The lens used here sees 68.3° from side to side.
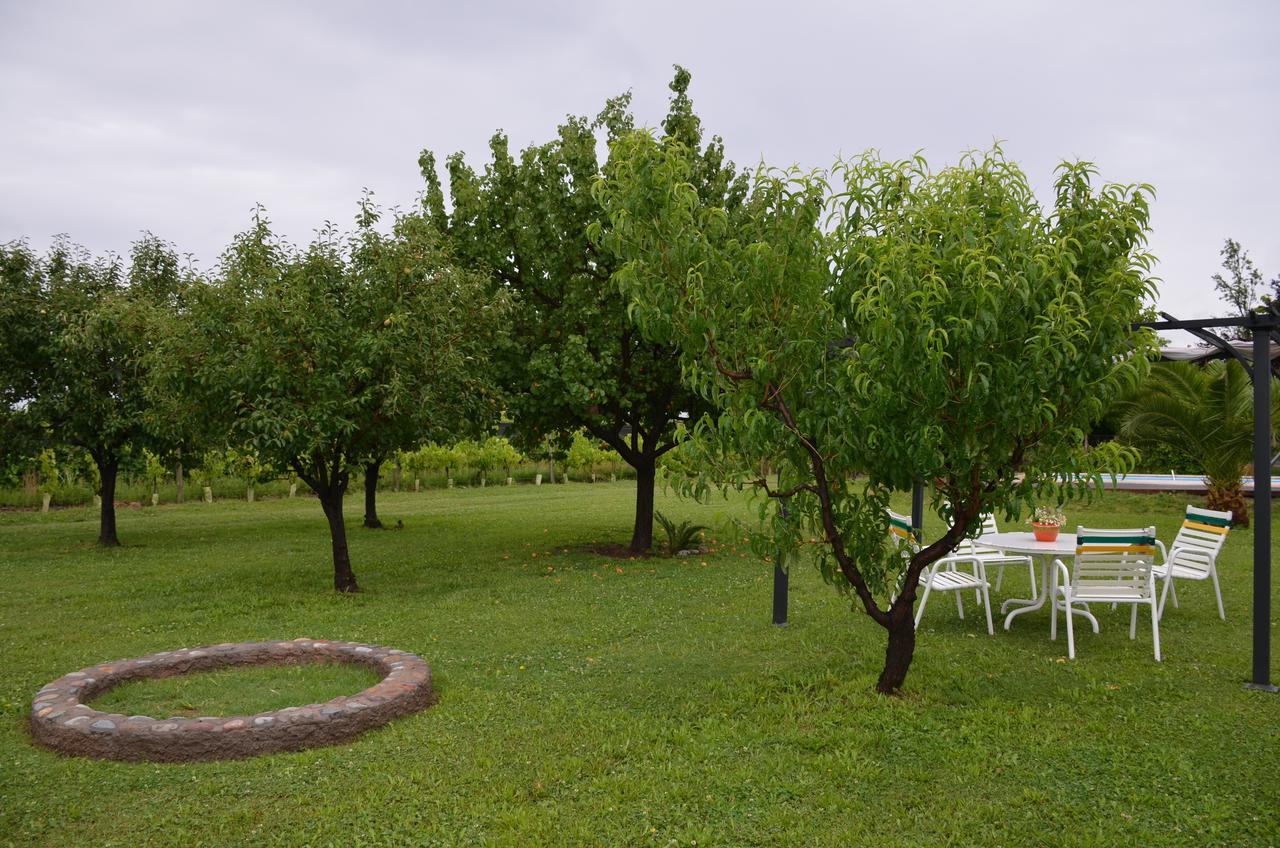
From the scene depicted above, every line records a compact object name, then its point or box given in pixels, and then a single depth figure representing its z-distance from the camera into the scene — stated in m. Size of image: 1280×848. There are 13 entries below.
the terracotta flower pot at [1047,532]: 8.78
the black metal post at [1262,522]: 6.36
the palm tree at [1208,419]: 16.41
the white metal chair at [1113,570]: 7.45
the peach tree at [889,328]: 5.05
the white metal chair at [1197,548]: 8.48
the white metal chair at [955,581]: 8.30
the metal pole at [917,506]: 9.28
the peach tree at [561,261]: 12.68
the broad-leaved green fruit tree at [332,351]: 9.71
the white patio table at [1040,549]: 8.19
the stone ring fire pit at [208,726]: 5.28
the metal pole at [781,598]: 8.63
